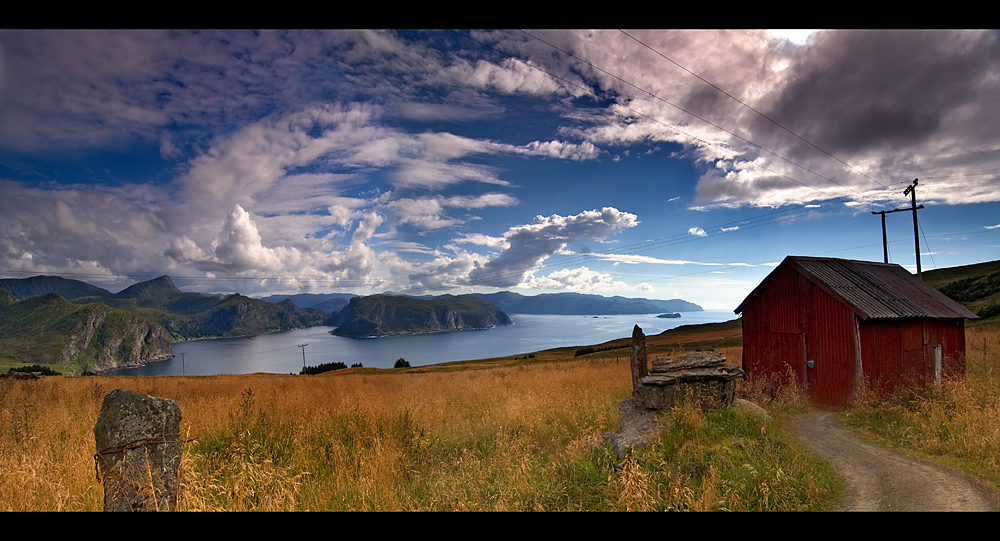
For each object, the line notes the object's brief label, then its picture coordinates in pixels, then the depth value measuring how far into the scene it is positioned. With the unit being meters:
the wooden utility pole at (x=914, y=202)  31.24
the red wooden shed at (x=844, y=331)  17.33
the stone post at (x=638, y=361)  11.97
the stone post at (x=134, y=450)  3.88
